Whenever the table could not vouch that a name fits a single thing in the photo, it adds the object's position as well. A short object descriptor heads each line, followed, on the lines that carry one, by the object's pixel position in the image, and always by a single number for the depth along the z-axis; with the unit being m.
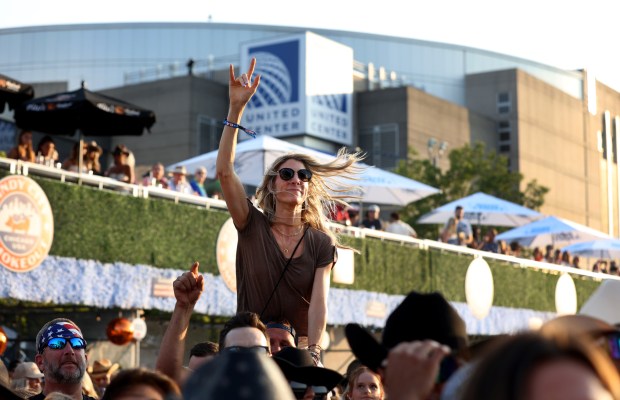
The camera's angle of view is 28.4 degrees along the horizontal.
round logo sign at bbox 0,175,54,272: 13.89
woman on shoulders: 6.20
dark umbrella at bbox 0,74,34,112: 17.02
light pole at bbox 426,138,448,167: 57.19
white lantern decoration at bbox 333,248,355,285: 19.81
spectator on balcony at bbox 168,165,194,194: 18.03
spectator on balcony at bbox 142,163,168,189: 18.05
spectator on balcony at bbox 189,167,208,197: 18.59
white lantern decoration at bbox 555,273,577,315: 27.55
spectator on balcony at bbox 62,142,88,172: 16.14
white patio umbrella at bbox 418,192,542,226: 29.94
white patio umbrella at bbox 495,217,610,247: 30.36
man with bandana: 6.65
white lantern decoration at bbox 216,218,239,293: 17.45
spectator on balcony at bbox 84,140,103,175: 16.55
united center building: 53.91
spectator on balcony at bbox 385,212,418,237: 23.56
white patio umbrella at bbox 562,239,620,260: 31.02
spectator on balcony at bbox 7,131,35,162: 14.90
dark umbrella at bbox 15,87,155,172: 17.42
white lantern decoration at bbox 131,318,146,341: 15.86
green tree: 47.25
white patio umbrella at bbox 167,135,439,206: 21.31
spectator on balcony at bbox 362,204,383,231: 22.78
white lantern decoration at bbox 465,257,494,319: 24.08
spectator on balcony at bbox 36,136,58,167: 15.44
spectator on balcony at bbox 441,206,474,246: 25.28
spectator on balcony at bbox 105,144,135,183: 16.58
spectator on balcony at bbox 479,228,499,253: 27.02
